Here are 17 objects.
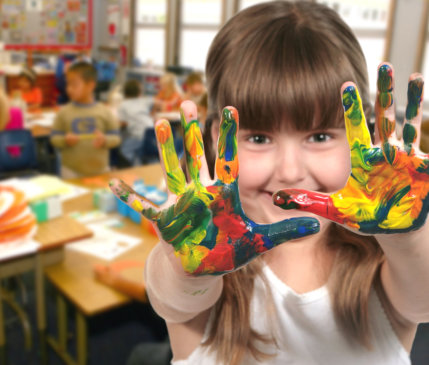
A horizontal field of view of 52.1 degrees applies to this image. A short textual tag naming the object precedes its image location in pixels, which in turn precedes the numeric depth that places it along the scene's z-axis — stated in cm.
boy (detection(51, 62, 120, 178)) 304
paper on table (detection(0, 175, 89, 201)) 194
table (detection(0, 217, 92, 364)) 173
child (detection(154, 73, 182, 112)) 501
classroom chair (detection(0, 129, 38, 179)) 324
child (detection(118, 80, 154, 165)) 438
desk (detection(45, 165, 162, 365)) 160
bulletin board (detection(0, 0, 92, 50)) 730
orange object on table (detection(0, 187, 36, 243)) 166
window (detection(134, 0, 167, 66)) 761
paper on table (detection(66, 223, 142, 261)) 191
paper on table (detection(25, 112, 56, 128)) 424
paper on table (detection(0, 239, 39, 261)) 165
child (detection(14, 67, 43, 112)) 495
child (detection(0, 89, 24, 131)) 363
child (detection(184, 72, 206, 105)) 448
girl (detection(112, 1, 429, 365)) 51
